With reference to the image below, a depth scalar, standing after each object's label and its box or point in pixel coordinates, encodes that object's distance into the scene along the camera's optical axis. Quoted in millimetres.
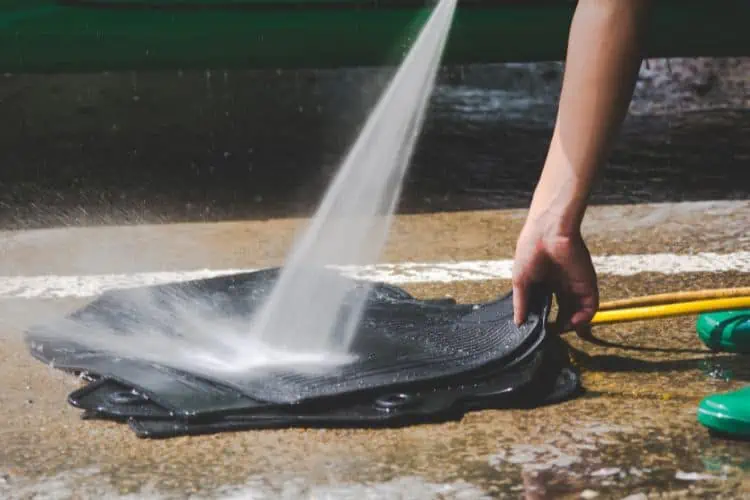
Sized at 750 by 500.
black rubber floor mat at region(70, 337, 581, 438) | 4724
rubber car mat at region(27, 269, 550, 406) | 4936
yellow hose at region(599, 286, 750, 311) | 5703
